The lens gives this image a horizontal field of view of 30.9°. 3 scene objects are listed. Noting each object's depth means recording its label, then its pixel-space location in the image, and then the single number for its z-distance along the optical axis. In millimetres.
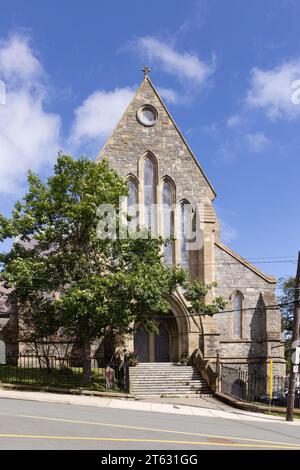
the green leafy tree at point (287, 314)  54438
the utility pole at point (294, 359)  18750
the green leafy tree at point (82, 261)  21906
